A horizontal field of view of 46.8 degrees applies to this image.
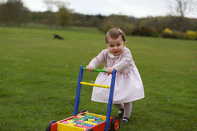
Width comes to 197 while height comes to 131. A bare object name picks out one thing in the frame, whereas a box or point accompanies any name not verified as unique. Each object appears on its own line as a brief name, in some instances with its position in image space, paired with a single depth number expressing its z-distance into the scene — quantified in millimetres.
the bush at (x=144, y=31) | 33719
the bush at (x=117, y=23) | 24491
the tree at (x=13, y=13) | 49144
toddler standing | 3096
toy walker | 2657
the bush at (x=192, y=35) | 28478
